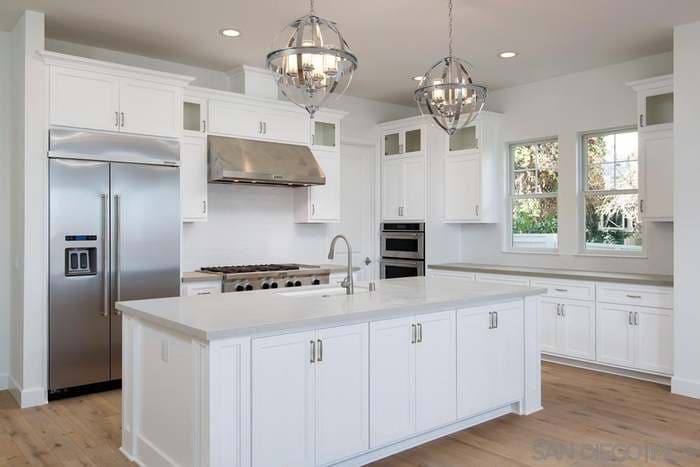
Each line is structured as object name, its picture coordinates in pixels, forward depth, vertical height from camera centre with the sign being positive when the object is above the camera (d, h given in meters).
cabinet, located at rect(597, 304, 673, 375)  4.48 -0.86
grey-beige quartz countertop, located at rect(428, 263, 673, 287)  4.60 -0.37
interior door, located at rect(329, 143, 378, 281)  6.62 +0.32
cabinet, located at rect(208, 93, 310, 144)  5.09 +1.07
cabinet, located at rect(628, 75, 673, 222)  4.65 +0.72
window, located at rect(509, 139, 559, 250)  5.96 +0.41
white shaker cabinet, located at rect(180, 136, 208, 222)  4.88 +0.47
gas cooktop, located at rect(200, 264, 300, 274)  5.07 -0.33
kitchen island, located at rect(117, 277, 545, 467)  2.42 -0.70
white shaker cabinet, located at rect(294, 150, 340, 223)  5.79 +0.37
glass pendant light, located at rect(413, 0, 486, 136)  3.35 +0.81
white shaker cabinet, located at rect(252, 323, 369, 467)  2.50 -0.77
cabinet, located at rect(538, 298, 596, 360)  4.95 -0.86
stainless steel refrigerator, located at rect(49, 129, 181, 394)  4.09 -0.06
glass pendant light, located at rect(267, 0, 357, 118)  2.71 +0.81
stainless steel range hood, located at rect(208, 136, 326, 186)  4.92 +0.63
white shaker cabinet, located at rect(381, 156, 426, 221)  6.40 +0.51
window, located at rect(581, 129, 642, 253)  5.34 +0.39
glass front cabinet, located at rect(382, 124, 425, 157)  6.40 +1.07
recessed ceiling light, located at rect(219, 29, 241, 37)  4.42 +1.59
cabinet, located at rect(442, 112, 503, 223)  6.09 +0.67
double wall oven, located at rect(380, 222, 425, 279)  6.39 -0.20
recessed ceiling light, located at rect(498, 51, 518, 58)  5.01 +1.60
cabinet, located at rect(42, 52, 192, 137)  4.09 +1.04
